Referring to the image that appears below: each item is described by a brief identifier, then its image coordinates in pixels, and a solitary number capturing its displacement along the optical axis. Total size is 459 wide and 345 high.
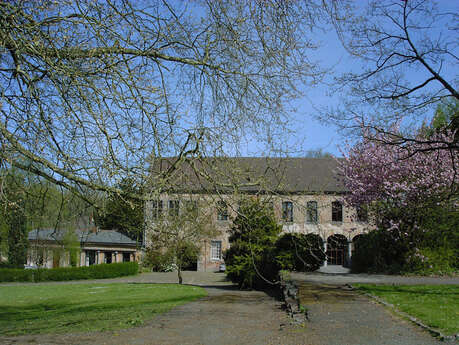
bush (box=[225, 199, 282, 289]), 18.83
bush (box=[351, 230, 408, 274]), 20.17
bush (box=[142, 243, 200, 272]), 24.24
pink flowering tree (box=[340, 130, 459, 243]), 19.12
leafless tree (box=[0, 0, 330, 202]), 5.40
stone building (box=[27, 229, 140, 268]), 37.75
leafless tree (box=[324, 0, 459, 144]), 12.44
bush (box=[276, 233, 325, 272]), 19.09
